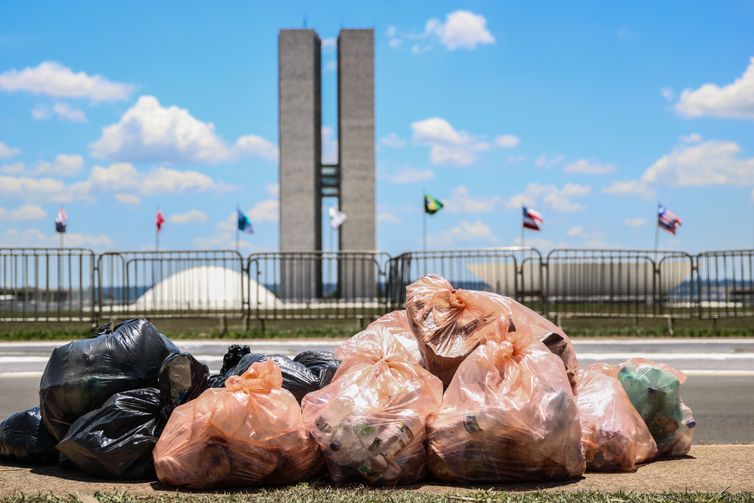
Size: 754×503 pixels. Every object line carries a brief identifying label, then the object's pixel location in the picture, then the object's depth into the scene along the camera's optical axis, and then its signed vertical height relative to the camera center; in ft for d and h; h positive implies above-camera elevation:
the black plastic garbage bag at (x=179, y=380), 16.72 -2.23
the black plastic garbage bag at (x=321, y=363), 17.89 -2.13
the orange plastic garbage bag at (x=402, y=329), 18.49 -1.48
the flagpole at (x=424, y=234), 147.06 +4.12
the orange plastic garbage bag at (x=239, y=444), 15.05 -3.09
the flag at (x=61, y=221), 107.24 +4.73
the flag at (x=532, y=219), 94.94 +4.17
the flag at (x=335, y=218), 135.86 +6.30
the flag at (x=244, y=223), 127.44 +5.21
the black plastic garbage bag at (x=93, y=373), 17.12 -2.16
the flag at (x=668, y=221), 93.97 +3.87
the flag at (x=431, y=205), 109.81 +6.60
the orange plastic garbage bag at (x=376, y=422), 14.93 -2.72
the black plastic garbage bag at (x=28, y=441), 17.79 -3.57
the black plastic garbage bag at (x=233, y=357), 19.27 -2.08
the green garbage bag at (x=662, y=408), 17.95 -2.99
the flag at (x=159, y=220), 130.00 +5.80
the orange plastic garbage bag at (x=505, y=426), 14.89 -2.77
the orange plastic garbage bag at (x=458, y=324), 16.83 -1.23
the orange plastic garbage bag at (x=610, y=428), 16.44 -3.14
